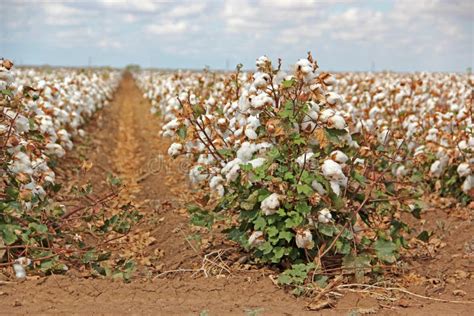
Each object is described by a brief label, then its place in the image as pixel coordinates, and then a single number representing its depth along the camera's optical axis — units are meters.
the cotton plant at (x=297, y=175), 4.25
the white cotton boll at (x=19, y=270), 4.42
